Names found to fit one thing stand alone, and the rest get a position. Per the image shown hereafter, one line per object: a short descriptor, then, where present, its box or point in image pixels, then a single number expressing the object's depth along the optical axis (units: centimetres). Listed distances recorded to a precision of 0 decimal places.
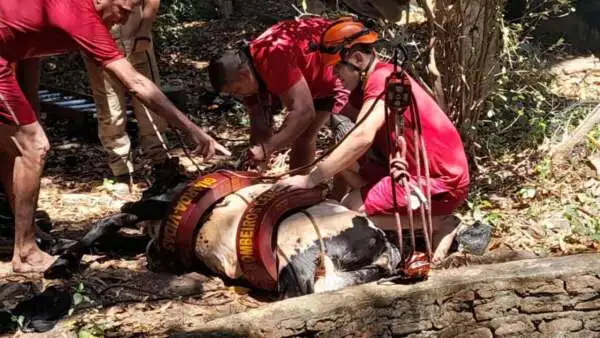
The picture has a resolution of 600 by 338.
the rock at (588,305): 412
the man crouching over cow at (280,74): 486
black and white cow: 417
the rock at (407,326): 391
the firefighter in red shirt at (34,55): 427
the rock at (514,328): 409
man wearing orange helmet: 432
